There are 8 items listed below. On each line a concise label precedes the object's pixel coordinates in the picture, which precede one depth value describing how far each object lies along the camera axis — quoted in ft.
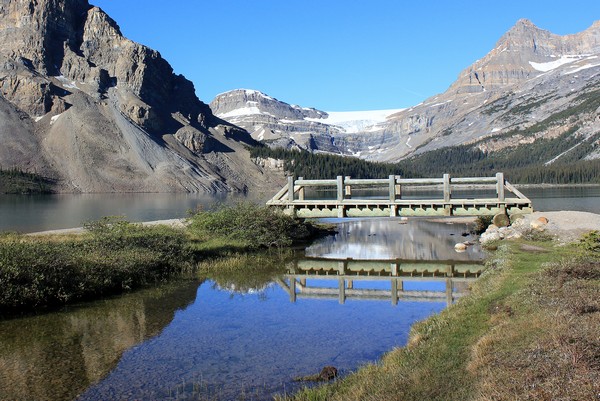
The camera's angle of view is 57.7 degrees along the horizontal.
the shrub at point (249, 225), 122.52
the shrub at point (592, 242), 74.50
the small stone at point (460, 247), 120.88
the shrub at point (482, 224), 150.20
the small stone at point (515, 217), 124.68
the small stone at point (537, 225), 116.16
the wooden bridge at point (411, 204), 124.16
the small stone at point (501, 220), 127.65
